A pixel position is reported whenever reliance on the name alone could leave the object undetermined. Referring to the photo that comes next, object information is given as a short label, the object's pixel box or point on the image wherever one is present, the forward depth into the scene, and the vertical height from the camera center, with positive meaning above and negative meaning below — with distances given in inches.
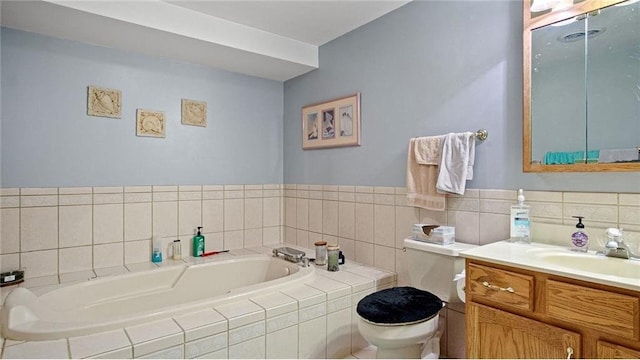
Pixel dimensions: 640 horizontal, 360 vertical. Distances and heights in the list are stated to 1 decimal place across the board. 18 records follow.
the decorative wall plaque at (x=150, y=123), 105.5 +18.0
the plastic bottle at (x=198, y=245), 113.7 -22.0
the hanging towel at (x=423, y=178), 82.2 +0.8
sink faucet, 53.2 -10.3
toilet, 65.8 -25.9
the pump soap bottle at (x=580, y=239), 58.3 -9.9
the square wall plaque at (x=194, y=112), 114.0 +23.1
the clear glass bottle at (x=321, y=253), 104.0 -22.6
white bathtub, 60.6 -27.9
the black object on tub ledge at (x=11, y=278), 82.0 -24.4
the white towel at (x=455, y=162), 76.0 +4.5
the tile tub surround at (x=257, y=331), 56.8 -28.4
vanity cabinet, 42.0 -18.9
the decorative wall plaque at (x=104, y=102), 97.7 +22.8
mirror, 56.5 +17.3
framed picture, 107.2 +19.6
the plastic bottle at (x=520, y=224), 65.5 -8.2
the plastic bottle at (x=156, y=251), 106.3 -22.5
